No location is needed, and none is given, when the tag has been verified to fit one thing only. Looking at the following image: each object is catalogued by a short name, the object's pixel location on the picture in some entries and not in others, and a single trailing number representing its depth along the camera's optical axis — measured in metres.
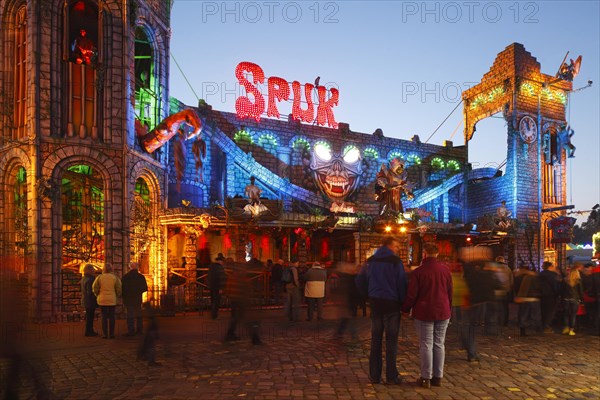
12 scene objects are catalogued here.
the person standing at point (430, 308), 6.77
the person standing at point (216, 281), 13.25
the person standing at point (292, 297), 14.21
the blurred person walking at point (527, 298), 11.74
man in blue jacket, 6.97
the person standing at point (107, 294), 11.55
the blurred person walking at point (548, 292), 12.08
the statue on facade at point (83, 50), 16.14
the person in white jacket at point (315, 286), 13.93
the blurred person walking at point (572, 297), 12.15
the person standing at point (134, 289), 10.71
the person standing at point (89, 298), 11.91
